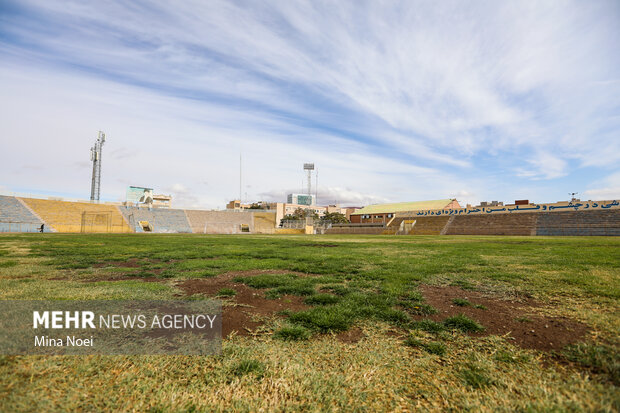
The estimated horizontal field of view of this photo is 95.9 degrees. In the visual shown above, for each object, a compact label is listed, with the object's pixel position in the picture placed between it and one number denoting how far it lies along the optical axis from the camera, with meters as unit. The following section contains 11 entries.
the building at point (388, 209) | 78.69
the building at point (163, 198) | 128.38
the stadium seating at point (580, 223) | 40.97
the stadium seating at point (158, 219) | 57.84
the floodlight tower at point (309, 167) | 101.06
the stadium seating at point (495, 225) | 48.77
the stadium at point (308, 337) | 2.22
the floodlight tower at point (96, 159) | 64.57
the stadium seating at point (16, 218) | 40.88
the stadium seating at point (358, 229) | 64.50
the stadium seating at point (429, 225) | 57.97
